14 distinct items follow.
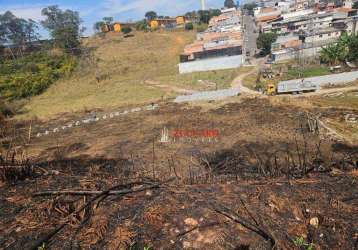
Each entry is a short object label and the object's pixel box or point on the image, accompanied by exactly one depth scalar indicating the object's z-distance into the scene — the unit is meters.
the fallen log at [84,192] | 4.68
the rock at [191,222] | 3.88
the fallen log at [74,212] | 3.76
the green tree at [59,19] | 68.88
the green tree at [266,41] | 45.22
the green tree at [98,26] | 86.09
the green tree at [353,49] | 31.55
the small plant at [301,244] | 3.39
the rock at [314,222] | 3.73
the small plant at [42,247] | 3.65
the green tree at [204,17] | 80.19
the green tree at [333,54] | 32.47
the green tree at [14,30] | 62.59
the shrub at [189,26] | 71.25
